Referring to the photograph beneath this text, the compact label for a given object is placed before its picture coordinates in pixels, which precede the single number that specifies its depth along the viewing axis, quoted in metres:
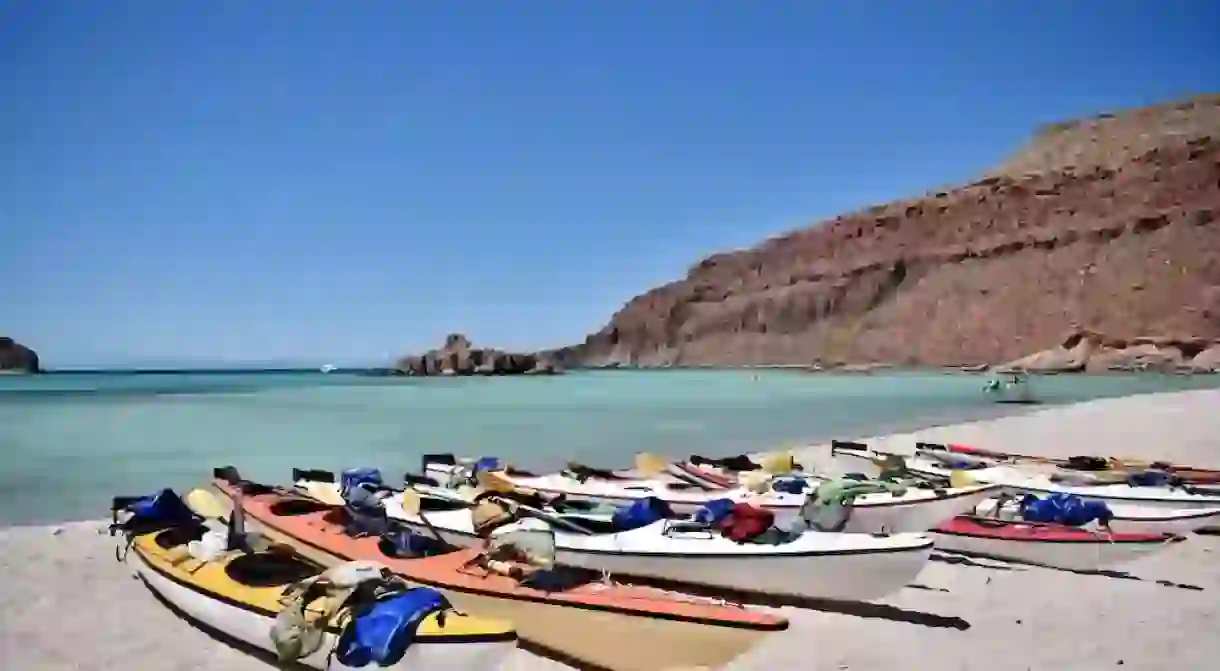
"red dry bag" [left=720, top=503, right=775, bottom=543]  6.91
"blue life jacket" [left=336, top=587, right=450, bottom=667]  4.73
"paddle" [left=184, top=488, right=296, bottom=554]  7.09
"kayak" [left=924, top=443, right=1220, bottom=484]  10.79
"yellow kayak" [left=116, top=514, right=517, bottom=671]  4.75
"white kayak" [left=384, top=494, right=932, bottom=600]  6.53
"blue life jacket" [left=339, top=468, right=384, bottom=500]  9.46
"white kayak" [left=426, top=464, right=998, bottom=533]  8.47
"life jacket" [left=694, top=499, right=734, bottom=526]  7.40
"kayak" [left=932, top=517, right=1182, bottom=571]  7.93
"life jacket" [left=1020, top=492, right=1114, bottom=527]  8.23
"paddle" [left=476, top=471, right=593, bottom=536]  7.39
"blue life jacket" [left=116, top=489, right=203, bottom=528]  8.10
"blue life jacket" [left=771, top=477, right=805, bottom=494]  9.62
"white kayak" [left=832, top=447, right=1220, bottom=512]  9.31
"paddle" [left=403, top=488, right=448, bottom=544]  8.23
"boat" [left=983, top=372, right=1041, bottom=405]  38.04
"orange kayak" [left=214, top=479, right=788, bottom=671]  5.17
